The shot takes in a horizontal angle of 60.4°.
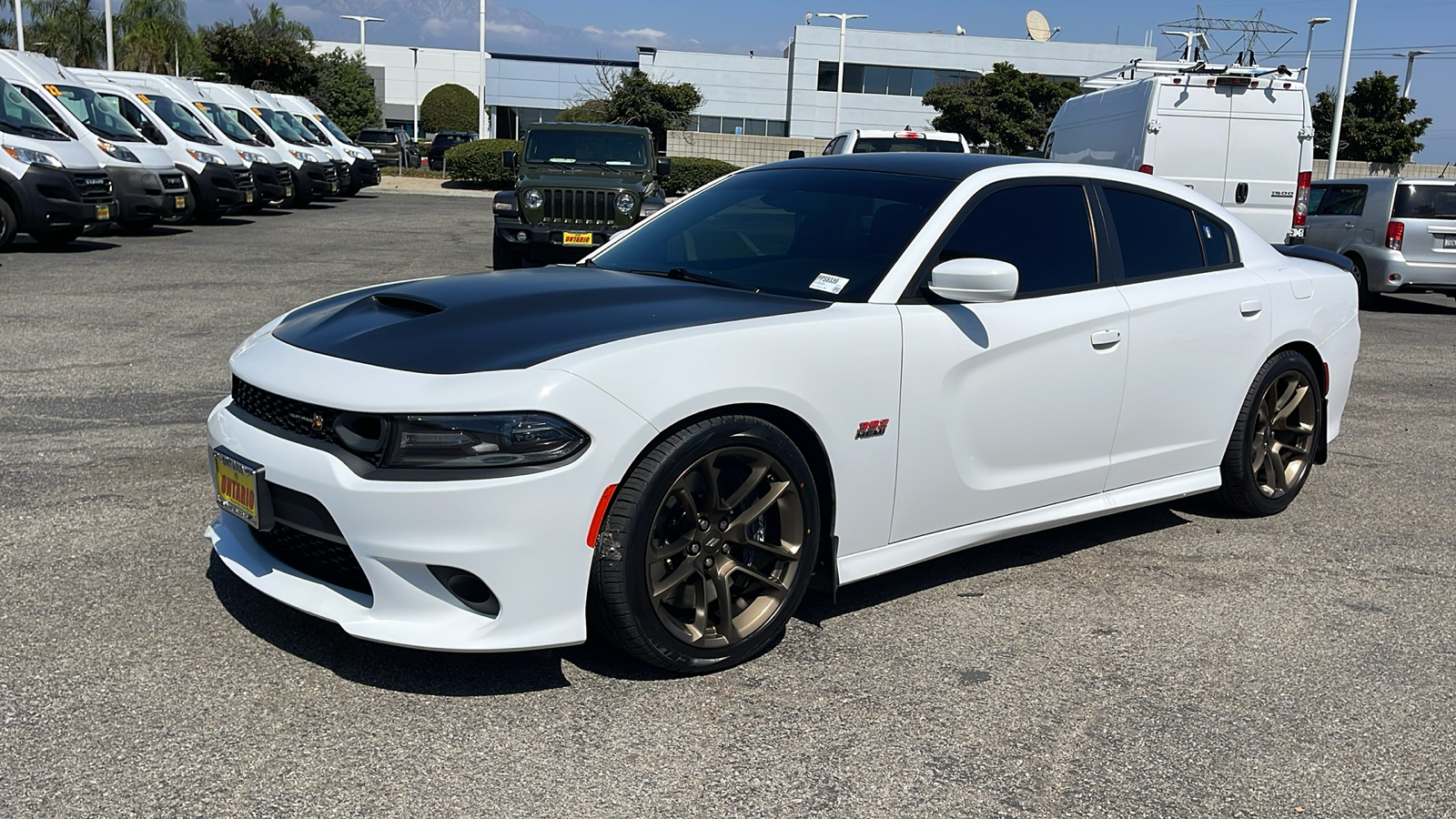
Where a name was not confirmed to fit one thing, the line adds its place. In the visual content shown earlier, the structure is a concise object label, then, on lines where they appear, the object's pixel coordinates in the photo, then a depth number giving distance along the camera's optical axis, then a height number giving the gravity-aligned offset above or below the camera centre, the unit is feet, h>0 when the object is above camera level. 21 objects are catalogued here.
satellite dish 156.04 +18.13
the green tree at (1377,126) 157.48 +7.94
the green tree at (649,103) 156.46 +6.28
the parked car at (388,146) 142.92 -0.65
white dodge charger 10.82 -2.41
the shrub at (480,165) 123.03 -1.95
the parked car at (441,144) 150.82 -0.16
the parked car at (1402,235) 48.14 -1.67
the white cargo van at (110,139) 53.57 -0.60
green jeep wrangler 44.16 -2.05
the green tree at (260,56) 147.95 +9.11
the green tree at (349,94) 204.95 +7.21
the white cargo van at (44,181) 48.55 -2.25
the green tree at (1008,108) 165.78 +8.24
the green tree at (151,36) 181.27 +13.24
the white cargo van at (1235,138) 45.47 +1.57
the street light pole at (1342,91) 111.24 +8.92
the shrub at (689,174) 124.06 -1.80
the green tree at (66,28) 173.68 +13.01
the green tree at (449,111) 242.78 +6.14
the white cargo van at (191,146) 65.00 -0.81
